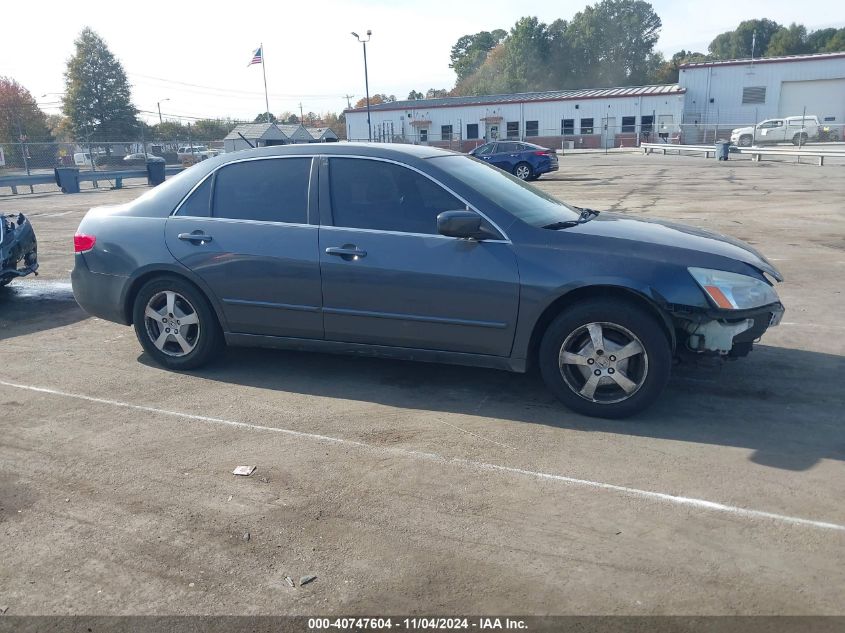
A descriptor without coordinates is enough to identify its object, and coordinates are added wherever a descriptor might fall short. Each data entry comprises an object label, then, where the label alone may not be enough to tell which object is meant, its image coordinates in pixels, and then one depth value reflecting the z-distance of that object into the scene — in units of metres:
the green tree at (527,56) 102.12
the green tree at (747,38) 105.50
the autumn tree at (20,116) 54.53
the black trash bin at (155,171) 27.25
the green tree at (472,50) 122.00
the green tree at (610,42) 104.62
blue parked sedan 25.67
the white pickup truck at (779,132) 44.28
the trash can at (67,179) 26.73
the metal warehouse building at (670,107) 55.12
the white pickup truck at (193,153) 41.30
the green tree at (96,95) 63.19
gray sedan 4.45
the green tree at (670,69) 92.69
